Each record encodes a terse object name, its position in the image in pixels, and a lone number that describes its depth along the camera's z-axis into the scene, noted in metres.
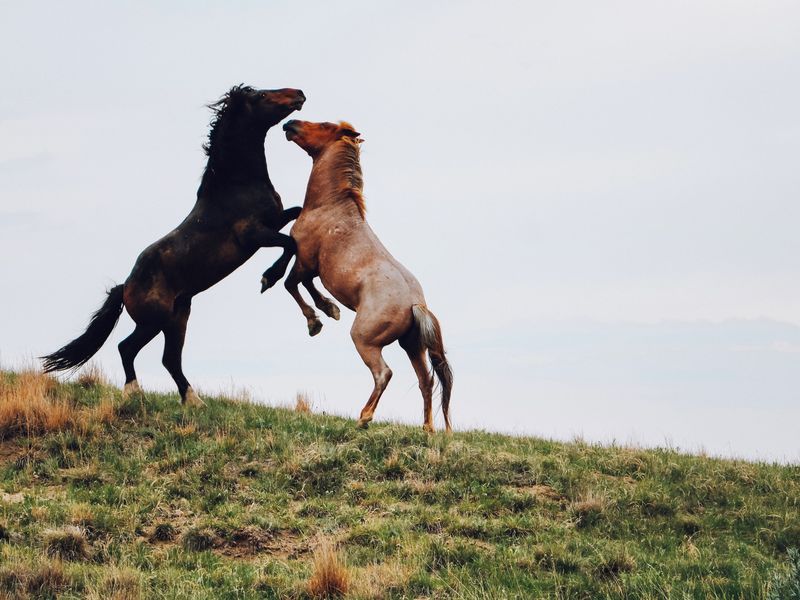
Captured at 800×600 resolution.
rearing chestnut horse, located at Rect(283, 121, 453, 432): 22.86
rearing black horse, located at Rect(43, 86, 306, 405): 25.27
